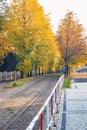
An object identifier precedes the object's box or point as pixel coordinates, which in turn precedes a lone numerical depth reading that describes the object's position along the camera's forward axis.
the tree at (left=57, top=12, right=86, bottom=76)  68.56
